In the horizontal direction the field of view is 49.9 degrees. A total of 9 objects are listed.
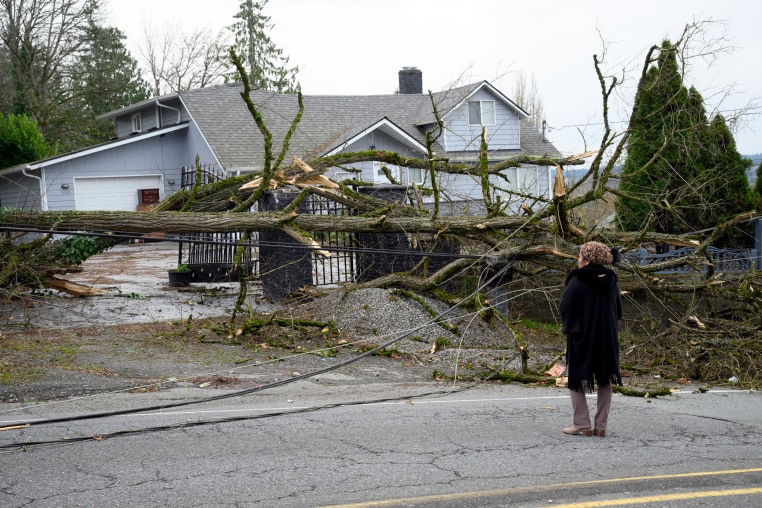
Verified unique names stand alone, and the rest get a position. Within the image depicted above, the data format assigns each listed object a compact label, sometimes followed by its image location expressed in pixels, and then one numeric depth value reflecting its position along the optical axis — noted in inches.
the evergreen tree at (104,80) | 1624.0
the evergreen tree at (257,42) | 2177.7
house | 1097.4
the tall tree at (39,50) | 1437.0
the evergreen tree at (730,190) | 741.9
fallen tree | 448.8
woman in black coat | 260.4
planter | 651.5
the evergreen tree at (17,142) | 1163.3
